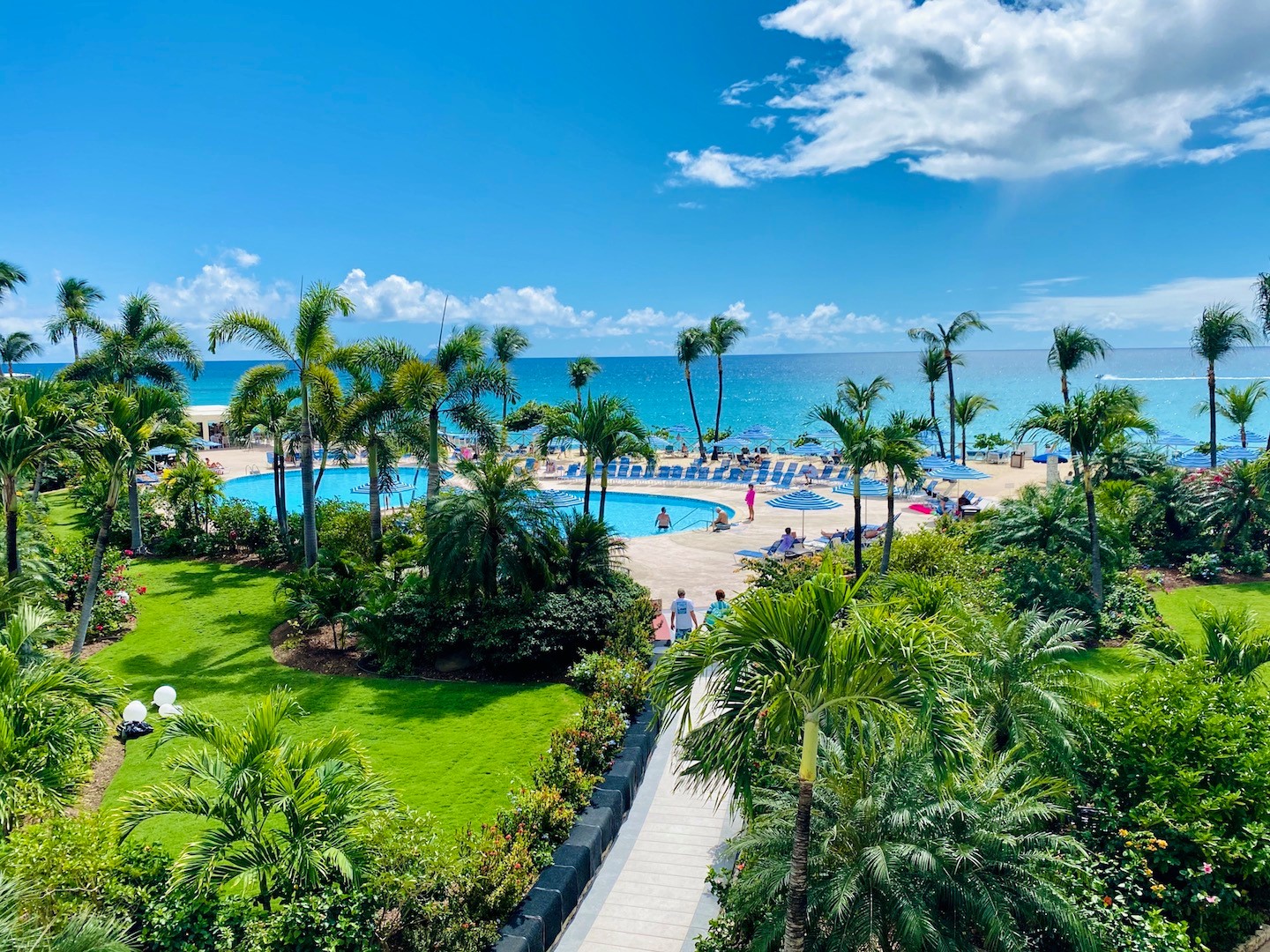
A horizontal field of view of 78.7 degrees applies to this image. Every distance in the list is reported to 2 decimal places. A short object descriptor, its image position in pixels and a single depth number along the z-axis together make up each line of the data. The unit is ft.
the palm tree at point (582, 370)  160.04
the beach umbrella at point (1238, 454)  109.02
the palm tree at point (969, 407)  144.66
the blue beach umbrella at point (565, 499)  84.12
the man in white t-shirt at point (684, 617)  50.47
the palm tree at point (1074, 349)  98.94
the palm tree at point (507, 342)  171.16
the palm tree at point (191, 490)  72.64
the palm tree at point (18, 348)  127.34
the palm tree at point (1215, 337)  89.71
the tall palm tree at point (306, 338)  55.57
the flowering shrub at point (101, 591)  50.70
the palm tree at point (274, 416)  66.28
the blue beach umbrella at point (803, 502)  73.82
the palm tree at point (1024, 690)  26.94
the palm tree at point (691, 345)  152.76
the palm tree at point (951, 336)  127.02
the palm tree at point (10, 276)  98.07
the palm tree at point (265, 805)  21.31
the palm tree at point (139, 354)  95.61
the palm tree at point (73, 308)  118.62
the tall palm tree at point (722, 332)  146.20
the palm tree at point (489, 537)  46.68
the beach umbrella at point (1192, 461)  110.58
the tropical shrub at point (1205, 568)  61.46
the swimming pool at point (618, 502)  103.45
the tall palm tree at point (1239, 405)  93.91
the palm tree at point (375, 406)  61.21
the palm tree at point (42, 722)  24.13
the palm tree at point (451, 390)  60.18
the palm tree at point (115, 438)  41.01
